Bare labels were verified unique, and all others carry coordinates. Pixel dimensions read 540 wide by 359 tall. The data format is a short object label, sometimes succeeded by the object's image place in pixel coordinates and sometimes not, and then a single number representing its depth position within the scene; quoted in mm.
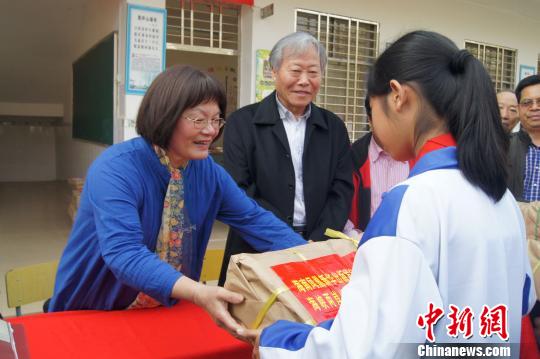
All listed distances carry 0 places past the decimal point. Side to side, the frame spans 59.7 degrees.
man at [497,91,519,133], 2834
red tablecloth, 1099
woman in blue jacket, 1163
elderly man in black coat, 1820
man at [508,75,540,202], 2297
